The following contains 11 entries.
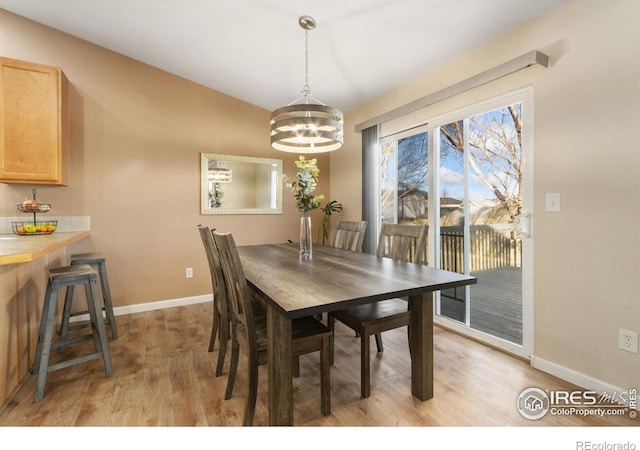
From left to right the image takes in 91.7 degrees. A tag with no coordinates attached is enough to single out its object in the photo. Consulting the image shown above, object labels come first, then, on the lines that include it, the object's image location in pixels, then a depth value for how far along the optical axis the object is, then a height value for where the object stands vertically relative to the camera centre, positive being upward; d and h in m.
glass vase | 2.36 -0.15
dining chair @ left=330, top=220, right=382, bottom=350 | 2.92 -0.14
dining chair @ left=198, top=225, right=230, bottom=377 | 2.05 -0.44
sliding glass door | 2.38 +0.09
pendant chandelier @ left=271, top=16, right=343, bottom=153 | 2.02 +0.64
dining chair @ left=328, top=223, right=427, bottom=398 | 1.87 -0.59
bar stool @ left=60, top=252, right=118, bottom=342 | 2.54 -0.62
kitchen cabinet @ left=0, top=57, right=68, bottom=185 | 2.69 +0.90
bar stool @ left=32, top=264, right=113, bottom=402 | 1.87 -0.64
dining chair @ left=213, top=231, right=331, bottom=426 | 1.56 -0.60
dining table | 1.37 -0.33
